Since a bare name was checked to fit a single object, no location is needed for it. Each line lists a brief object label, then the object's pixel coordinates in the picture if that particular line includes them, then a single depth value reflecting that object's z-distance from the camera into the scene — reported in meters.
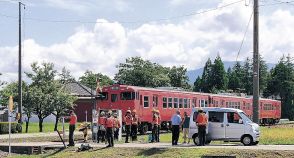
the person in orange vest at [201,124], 23.81
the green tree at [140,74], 92.88
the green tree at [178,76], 107.44
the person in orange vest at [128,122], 28.02
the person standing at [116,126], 27.26
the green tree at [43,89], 47.16
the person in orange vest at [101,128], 28.45
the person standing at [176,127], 25.42
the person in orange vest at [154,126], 27.30
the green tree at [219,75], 98.09
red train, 37.00
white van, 24.45
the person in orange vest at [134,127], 28.73
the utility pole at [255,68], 27.38
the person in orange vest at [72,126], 26.22
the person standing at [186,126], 26.16
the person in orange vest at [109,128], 25.02
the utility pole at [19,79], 45.72
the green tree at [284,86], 93.96
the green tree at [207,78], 99.19
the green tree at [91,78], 102.21
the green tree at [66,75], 106.70
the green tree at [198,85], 102.18
